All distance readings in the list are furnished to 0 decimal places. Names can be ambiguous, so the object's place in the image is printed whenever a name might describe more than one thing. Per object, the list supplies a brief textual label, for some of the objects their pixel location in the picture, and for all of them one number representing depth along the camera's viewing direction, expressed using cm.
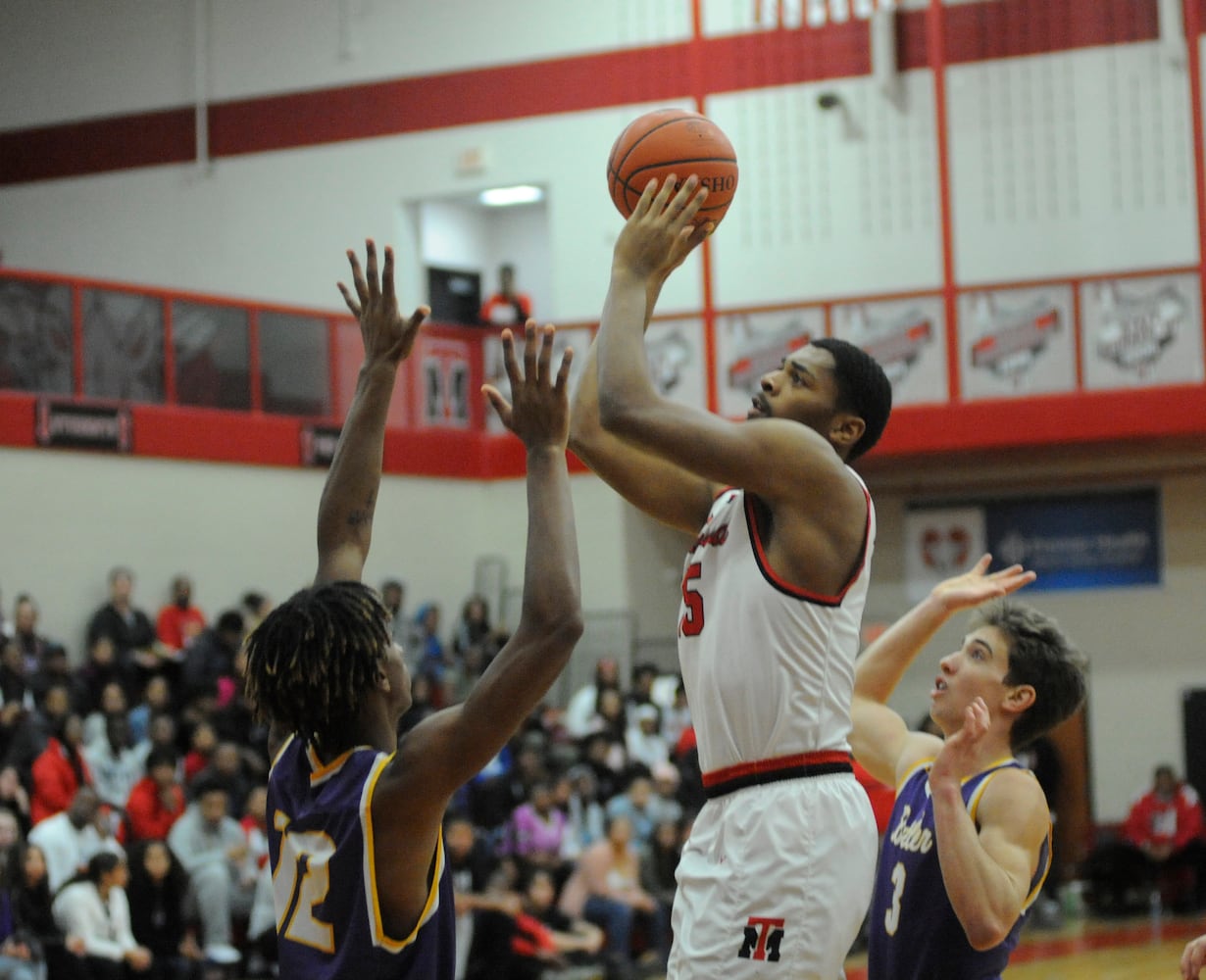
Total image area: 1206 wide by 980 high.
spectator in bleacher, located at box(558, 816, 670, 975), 1132
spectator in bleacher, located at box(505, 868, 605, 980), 1046
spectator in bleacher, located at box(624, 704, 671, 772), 1434
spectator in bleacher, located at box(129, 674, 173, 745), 1256
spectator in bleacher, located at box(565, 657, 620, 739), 1504
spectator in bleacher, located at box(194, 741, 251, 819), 1146
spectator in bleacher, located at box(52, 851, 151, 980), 953
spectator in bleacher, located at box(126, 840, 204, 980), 1006
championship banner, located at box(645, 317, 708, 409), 1708
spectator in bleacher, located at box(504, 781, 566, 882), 1218
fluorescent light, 2088
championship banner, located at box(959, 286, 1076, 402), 1625
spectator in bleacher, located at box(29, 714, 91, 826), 1107
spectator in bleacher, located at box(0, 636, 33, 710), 1180
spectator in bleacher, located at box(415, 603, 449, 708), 1579
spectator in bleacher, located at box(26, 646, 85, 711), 1227
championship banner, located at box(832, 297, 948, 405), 1666
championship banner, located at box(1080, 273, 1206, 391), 1602
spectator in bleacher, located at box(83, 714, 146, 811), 1185
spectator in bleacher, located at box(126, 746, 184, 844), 1123
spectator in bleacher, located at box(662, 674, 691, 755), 1480
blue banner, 1758
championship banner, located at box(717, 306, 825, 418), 1677
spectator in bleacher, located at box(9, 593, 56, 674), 1294
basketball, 389
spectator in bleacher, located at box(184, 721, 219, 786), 1205
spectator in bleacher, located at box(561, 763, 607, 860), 1240
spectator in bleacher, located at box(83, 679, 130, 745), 1222
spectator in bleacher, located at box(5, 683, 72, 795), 1106
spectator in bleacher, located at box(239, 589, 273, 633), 1518
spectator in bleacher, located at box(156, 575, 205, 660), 1470
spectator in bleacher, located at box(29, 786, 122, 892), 1019
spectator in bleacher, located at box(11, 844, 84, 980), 938
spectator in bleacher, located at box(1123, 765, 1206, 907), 1546
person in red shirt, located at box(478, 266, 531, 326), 1955
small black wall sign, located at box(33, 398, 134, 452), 1519
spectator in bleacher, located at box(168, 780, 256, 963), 1040
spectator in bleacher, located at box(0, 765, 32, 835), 1047
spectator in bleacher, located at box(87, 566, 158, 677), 1419
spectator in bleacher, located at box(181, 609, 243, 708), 1349
